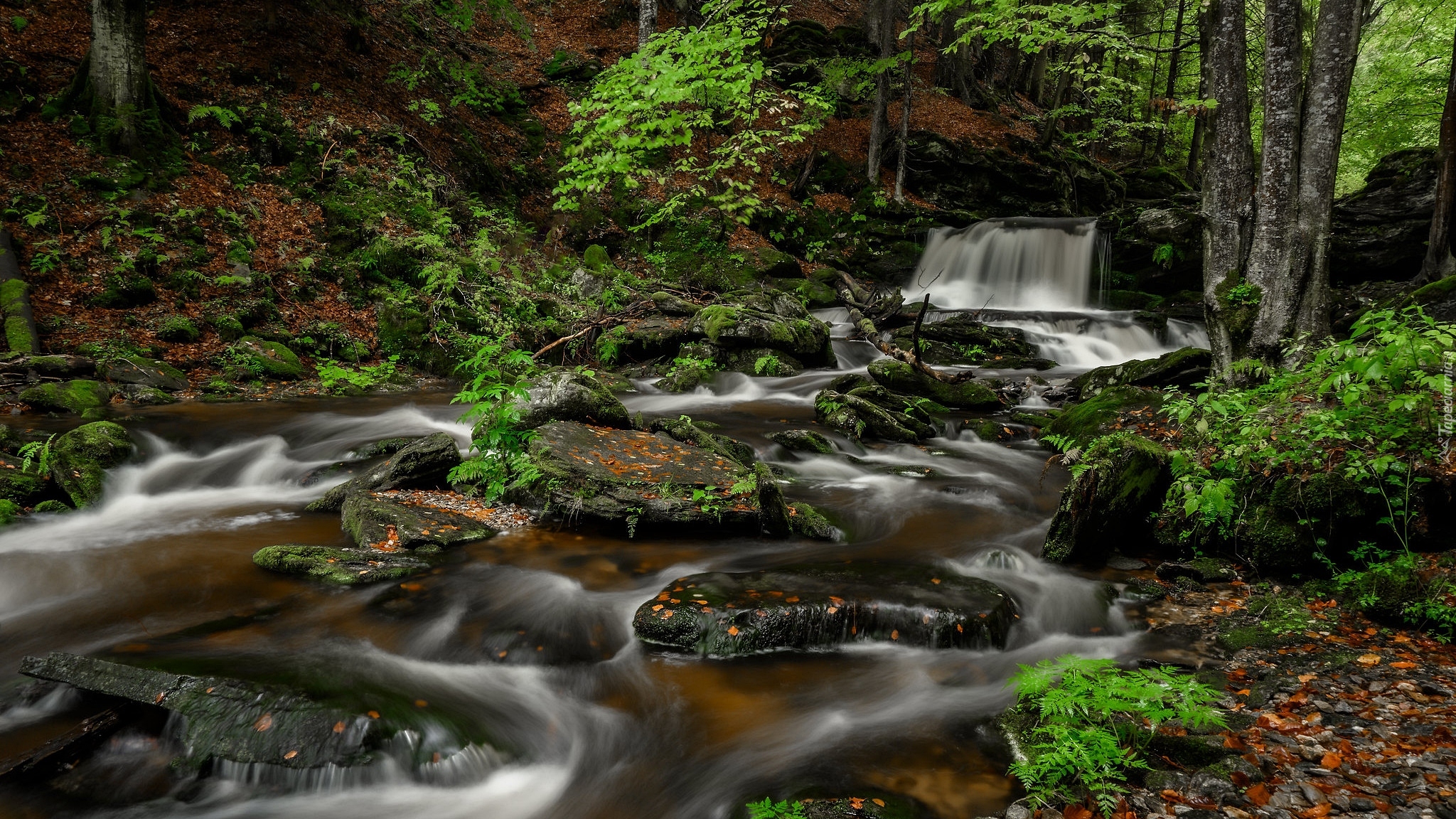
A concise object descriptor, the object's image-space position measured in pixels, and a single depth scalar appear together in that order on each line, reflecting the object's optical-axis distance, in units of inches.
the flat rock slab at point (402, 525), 218.5
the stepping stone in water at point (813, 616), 174.6
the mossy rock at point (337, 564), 195.9
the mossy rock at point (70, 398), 309.7
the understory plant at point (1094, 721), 109.9
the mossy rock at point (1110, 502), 213.0
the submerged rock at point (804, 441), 337.4
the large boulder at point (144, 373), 347.9
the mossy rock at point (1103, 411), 310.2
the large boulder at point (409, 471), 256.4
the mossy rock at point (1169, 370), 357.7
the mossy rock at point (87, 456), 243.3
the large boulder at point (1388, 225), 513.7
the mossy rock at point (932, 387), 410.6
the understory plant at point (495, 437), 253.6
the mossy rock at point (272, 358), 394.6
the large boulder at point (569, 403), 284.4
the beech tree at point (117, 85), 435.5
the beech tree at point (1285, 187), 237.8
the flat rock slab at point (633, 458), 249.8
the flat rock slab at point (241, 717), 126.2
